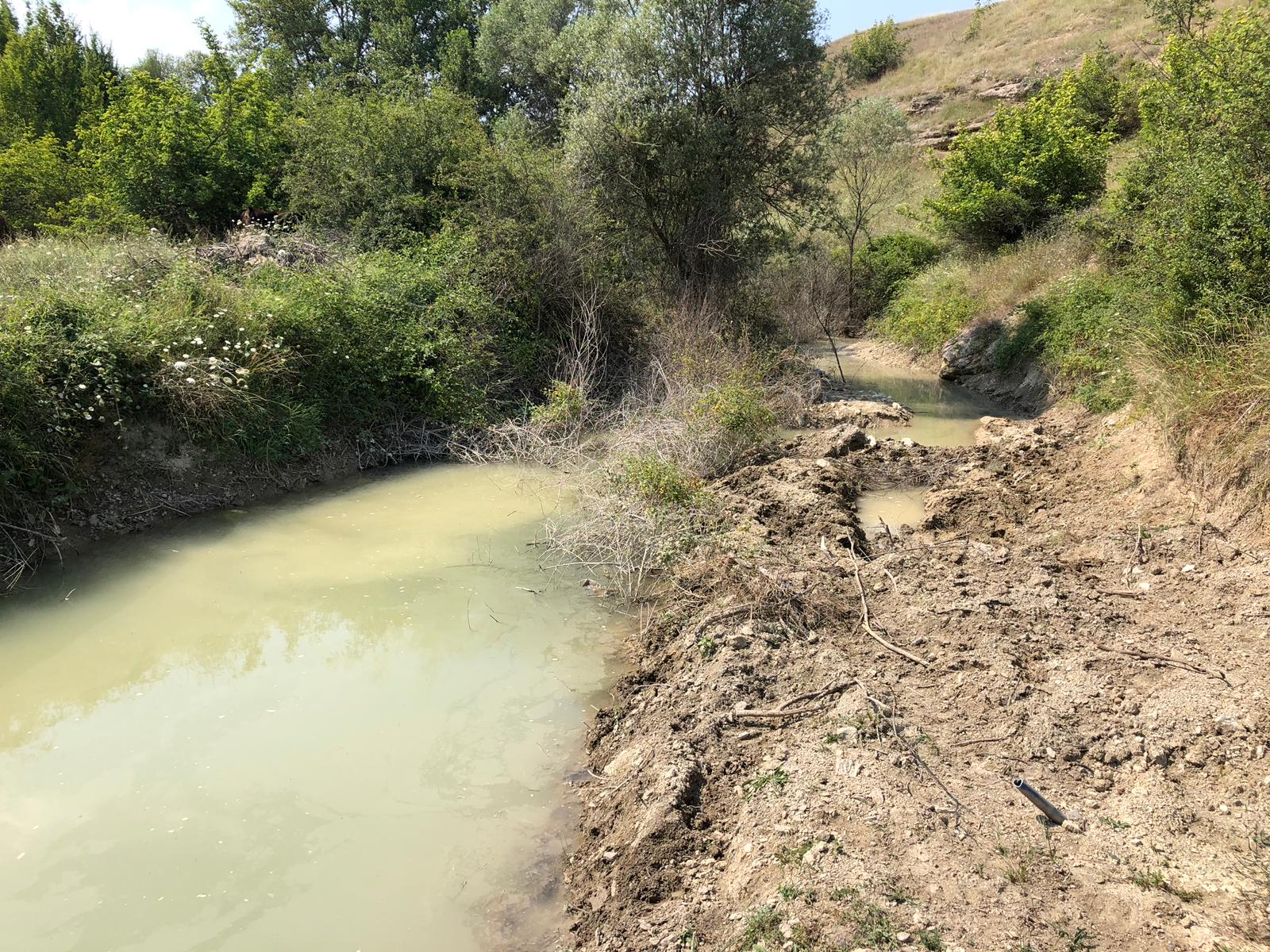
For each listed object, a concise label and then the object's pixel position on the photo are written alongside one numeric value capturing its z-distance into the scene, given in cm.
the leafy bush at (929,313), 1834
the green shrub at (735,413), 1022
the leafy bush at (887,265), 2284
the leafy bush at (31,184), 1546
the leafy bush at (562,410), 1159
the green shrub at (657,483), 821
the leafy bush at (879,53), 4269
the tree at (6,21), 2409
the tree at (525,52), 2817
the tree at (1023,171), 1745
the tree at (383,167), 1457
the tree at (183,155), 1462
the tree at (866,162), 2138
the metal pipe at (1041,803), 358
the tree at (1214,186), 772
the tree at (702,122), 1400
